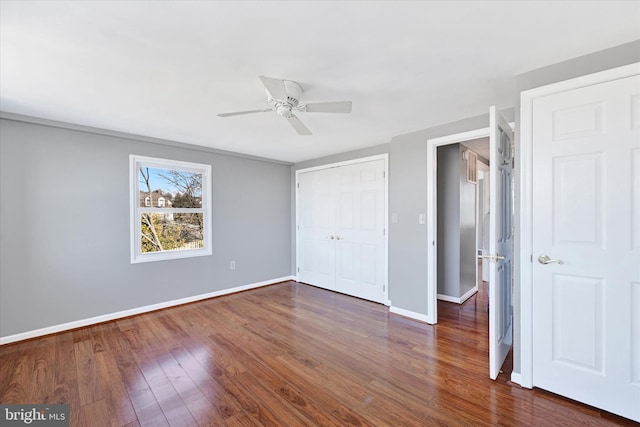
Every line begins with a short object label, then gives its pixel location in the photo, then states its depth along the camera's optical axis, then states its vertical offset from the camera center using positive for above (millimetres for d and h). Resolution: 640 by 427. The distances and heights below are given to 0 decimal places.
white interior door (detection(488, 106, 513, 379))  2016 -237
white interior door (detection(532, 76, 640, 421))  1615 -213
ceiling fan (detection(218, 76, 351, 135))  1835 +804
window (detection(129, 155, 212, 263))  3529 +65
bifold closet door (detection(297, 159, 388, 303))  3979 -265
